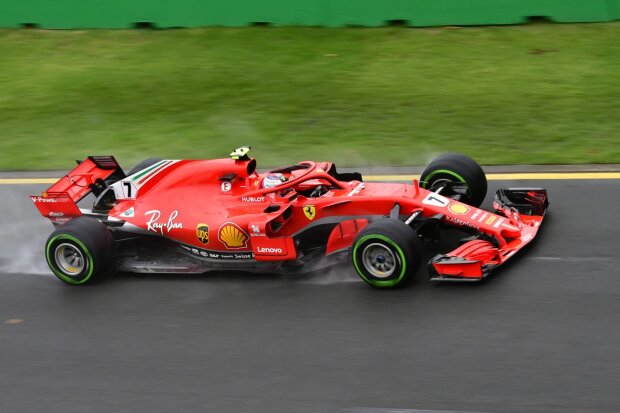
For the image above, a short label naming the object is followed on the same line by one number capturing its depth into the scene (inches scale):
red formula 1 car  575.2
